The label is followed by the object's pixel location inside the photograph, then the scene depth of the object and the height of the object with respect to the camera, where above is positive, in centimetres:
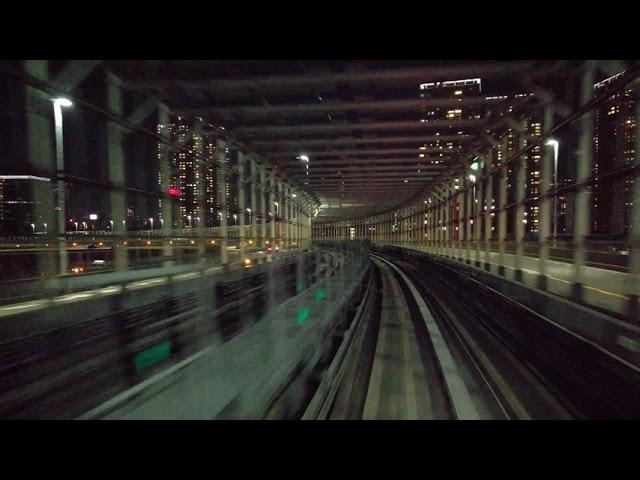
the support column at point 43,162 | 537 +95
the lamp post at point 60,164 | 568 +96
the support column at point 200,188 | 1019 +106
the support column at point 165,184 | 853 +101
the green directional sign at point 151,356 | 498 -166
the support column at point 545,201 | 674 +41
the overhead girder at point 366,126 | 996 +256
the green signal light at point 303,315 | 573 -131
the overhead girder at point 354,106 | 845 +261
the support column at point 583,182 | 545 +58
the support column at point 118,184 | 711 +84
